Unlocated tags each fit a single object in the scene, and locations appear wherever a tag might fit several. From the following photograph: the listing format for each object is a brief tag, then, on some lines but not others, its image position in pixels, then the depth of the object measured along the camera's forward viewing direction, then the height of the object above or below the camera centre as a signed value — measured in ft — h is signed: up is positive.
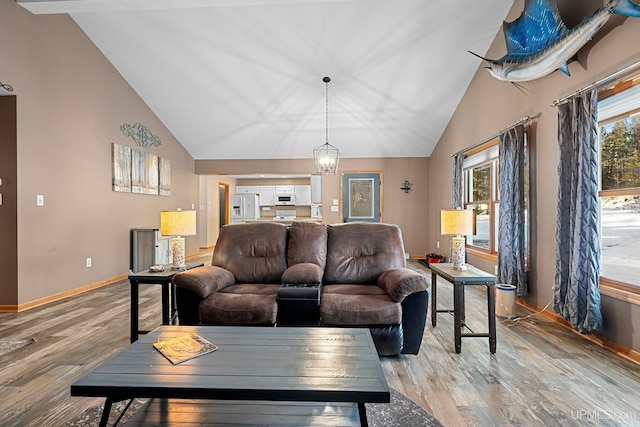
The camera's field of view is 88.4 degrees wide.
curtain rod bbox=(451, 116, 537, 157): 11.47 +3.31
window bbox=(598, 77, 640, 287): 7.97 +0.79
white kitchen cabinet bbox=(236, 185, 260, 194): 32.09 +2.51
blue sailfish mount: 8.00 +4.75
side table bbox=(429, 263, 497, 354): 7.89 -2.05
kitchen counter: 30.42 -0.33
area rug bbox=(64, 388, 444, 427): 5.31 -3.37
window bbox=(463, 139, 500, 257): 15.11 +1.08
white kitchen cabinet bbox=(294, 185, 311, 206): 31.22 +1.96
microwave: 31.18 +1.49
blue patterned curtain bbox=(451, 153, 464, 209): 17.83 +1.80
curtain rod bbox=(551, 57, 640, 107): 7.45 +3.27
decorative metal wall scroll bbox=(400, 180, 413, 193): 23.73 +2.05
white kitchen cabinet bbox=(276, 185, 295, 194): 31.27 +2.44
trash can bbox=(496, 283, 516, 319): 10.59 -2.81
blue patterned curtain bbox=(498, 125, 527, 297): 11.68 -0.07
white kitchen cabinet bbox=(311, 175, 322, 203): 27.71 +2.16
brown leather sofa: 7.46 -1.69
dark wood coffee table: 3.89 -2.05
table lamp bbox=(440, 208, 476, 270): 9.02 -0.36
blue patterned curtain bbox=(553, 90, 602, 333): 8.25 -0.11
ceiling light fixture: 15.62 +2.50
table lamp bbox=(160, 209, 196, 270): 9.04 -0.34
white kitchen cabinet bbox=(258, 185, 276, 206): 31.63 +1.91
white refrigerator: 31.50 +0.84
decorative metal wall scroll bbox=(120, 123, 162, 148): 16.74 +4.33
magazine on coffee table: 4.70 -2.00
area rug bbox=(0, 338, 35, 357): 8.03 -3.31
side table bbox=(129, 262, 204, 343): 8.28 -1.88
